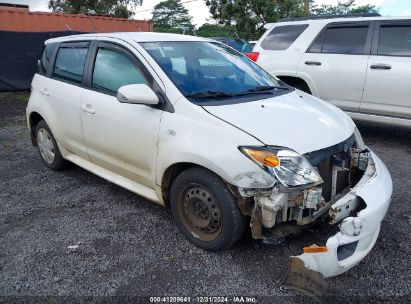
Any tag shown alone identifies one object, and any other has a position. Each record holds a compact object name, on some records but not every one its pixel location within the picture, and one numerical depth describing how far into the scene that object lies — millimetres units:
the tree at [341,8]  27891
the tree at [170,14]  48562
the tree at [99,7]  33531
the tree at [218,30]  28156
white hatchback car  2455
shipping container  10891
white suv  5195
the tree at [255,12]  24391
